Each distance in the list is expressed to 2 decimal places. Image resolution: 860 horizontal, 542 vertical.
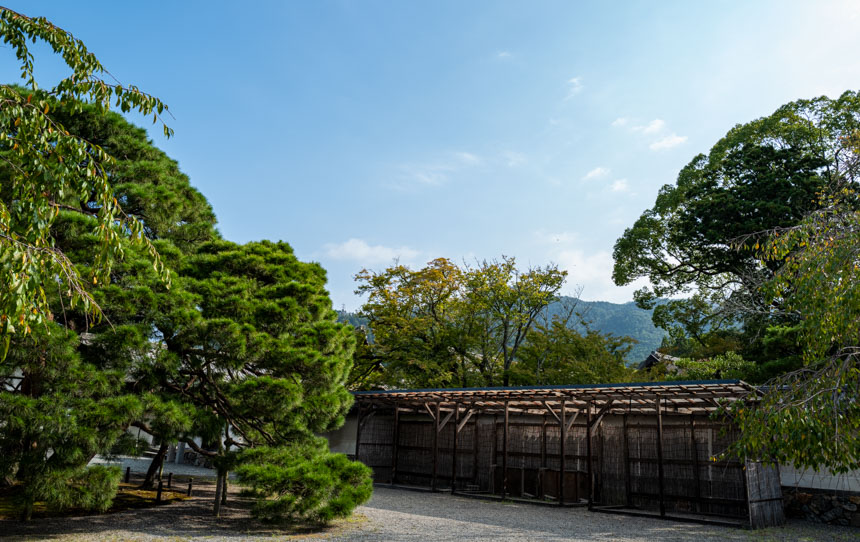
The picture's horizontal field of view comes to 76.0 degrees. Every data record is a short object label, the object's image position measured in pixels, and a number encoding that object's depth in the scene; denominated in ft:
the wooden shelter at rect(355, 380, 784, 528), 33.06
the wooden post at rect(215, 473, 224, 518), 26.58
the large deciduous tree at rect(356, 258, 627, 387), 60.44
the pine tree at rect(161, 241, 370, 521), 22.88
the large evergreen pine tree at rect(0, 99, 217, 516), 18.53
